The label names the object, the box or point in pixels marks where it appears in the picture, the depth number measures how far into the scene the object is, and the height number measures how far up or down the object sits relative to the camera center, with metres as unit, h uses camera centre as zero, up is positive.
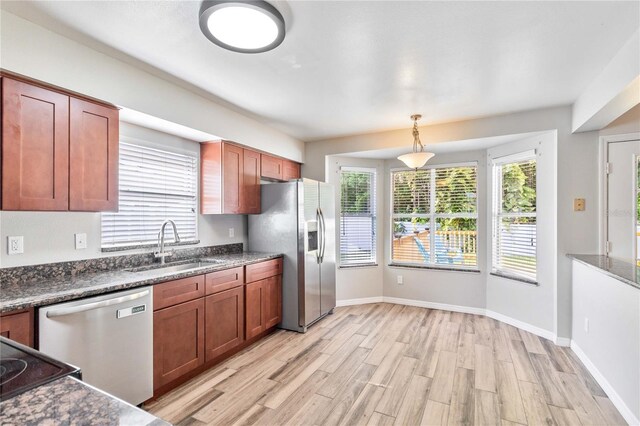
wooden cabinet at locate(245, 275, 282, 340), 3.30 -1.02
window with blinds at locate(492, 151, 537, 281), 3.74 -0.03
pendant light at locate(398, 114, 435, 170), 3.34 +0.59
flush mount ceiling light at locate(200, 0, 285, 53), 1.69 +1.08
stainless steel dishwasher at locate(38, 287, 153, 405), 1.78 -0.78
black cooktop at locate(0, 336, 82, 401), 0.81 -0.46
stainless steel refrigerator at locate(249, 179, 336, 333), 3.74 -0.34
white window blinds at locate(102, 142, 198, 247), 2.76 +0.16
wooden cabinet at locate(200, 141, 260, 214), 3.38 +0.38
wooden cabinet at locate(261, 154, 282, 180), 4.05 +0.61
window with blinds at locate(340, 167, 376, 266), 4.86 -0.04
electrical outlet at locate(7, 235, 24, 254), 2.04 -0.21
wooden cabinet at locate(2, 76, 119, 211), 1.83 +0.40
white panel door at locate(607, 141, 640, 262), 2.99 +0.14
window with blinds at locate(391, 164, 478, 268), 4.46 -0.04
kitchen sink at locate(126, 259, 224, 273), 2.71 -0.50
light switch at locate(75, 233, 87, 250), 2.38 -0.22
